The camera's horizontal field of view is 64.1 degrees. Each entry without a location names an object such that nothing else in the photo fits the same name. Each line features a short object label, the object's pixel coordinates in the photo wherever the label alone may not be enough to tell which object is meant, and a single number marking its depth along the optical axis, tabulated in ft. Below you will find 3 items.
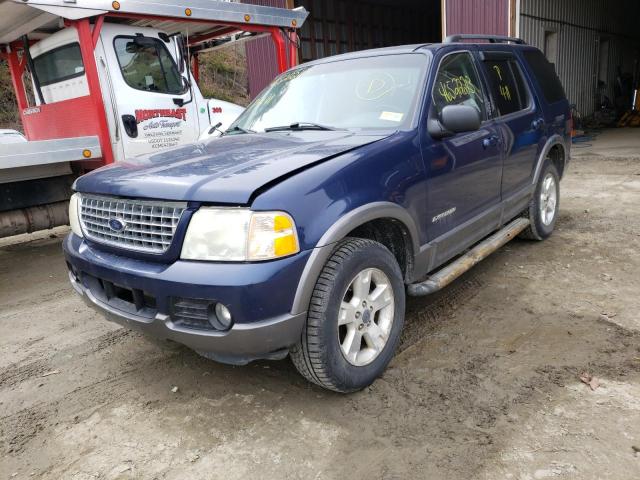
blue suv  7.57
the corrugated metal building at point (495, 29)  38.06
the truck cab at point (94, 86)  16.12
